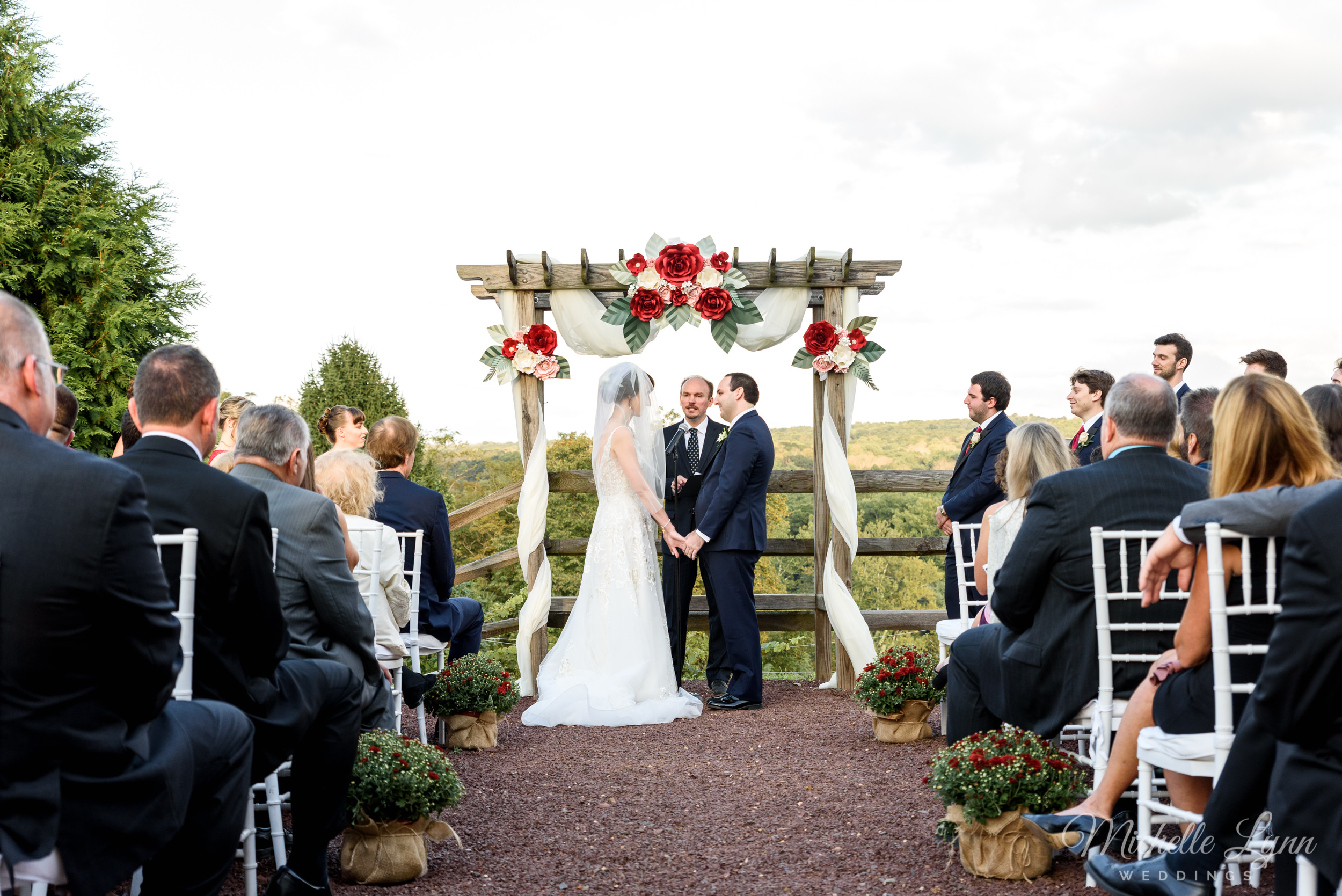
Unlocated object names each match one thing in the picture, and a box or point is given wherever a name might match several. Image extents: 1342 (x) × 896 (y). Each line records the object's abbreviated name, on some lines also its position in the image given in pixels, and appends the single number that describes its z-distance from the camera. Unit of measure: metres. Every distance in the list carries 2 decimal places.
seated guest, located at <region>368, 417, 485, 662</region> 5.42
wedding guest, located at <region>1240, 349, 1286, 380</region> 5.71
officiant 6.94
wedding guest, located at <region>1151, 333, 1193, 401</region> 6.24
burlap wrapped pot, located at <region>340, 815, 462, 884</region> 3.18
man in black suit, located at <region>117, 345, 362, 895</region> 2.46
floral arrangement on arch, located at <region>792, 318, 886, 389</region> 7.13
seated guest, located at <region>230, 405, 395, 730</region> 3.17
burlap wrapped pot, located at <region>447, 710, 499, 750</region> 5.34
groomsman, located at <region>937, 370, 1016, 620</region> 6.29
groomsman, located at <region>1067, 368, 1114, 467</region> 5.93
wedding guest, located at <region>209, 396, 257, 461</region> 4.73
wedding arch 7.12
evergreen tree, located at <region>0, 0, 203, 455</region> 8.53
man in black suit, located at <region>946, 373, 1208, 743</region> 3.19
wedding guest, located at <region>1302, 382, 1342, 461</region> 3.19
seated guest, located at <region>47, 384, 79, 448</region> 4.02
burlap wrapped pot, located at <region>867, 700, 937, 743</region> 5.37
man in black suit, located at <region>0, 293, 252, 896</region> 1.75
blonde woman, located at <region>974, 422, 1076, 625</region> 4.17
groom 6.53
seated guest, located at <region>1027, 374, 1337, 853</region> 2.47
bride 6.09
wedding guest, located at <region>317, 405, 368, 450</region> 5.12
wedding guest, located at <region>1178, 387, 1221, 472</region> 3.95
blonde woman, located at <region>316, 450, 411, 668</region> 4.31
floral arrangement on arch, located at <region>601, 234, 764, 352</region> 7.02
